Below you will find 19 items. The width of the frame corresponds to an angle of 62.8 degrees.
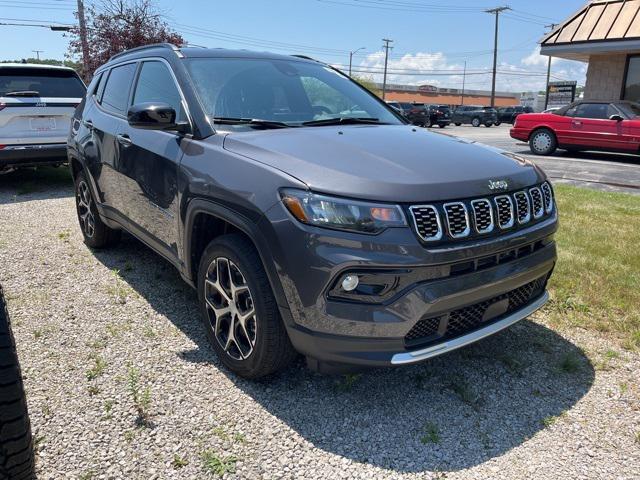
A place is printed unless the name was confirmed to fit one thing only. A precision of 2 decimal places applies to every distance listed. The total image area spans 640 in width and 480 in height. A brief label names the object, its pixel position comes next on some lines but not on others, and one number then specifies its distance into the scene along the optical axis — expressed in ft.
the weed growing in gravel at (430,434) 8.06
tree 60.90
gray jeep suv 7.53
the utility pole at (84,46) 63.46
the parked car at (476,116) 131.13
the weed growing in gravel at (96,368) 9.70
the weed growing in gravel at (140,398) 8.45
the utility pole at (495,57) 176.81
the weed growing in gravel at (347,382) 9.43
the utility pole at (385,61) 214.16
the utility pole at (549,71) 206.03
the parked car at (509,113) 138.72
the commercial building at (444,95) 260.01
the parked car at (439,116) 110.49
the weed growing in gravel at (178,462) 7.46
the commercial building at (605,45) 49.57
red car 42.24
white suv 24.50
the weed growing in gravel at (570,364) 10.11
